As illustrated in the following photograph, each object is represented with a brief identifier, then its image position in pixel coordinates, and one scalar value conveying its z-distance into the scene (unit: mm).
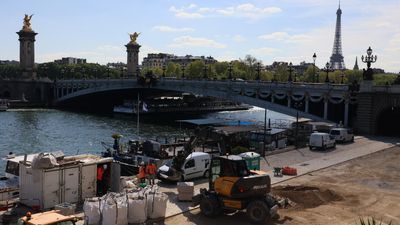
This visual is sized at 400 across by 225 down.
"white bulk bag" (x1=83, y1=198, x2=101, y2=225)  15992
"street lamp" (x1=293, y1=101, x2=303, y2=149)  56294
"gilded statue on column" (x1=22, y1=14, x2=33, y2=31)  125488
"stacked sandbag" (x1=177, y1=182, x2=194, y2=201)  20062
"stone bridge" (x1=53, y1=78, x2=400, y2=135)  48531
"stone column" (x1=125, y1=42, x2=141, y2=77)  138625
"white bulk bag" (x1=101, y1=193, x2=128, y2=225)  16000
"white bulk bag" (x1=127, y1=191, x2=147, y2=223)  16734
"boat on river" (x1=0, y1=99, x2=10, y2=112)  92688
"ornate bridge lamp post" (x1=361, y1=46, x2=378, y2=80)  48750
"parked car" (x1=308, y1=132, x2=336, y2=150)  36594
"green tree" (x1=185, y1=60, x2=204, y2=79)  137162
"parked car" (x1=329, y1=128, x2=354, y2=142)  41062
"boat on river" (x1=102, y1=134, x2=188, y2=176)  28516
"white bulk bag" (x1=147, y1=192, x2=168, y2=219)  17297
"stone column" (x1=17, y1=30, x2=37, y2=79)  124688
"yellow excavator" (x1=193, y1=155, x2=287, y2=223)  17359
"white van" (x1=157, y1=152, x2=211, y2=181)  23578
